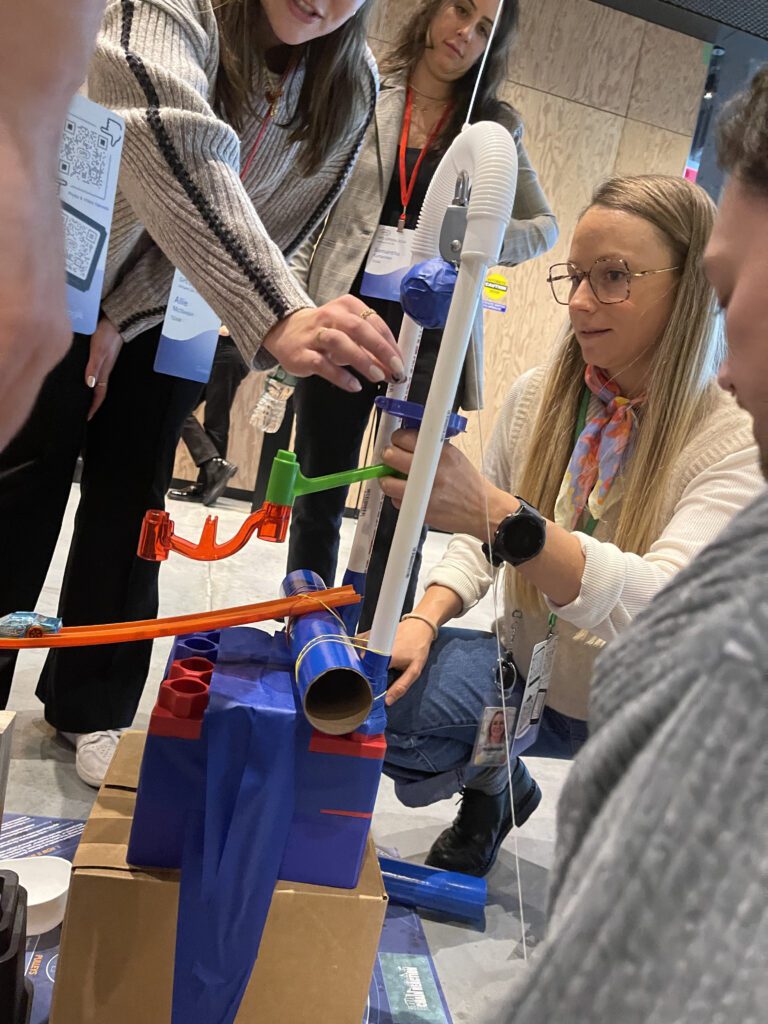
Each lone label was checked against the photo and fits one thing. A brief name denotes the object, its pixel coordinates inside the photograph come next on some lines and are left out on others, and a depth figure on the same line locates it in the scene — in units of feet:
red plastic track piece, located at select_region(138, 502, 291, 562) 2.64
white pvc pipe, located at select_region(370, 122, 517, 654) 2.49
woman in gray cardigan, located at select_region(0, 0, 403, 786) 2.82
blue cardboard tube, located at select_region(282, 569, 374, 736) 2.41
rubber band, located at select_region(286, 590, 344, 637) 2.77
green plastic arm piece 2.64
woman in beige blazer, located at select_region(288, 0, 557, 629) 5.46
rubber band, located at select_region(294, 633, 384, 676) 2.49
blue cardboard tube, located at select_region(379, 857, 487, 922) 4.10
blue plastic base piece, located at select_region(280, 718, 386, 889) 2.52
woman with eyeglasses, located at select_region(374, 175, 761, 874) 3.62
